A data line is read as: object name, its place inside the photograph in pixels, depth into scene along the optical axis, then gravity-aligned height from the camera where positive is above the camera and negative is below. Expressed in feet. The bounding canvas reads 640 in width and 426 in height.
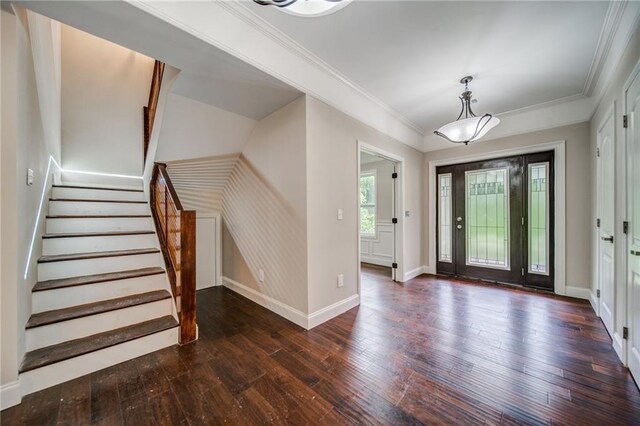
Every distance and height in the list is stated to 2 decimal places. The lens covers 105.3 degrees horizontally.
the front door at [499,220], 11.84 -0.41
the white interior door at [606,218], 7.29 -0.21
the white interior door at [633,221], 5.47 -0.23
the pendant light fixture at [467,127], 8.77 +3.19
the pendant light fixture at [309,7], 4.66 +4.00
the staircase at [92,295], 5.72 -2.37
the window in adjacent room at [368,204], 18.61 +0.68
